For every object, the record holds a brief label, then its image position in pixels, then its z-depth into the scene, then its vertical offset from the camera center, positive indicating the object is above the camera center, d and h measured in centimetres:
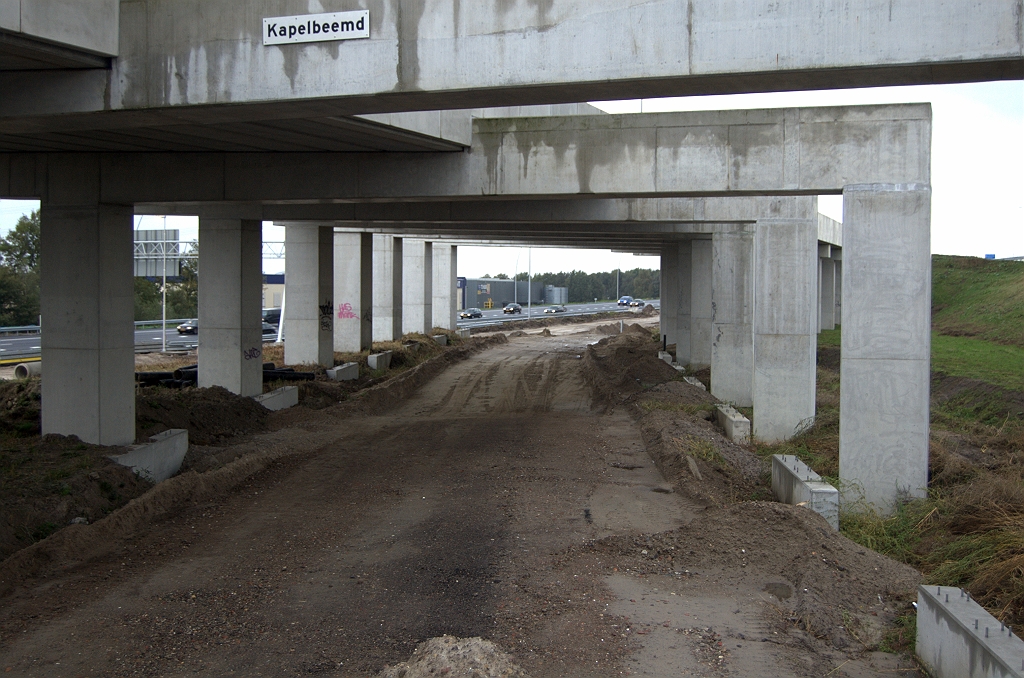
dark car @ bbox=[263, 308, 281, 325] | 6164 -53
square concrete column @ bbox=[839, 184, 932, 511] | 1165 -50
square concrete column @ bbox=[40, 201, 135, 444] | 1341 -33
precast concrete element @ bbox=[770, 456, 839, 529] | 1029 -222
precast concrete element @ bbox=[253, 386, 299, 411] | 2088 -224
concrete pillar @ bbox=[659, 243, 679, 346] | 4062 +84
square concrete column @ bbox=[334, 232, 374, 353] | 3191 +56
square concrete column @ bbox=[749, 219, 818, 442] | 1823 -39
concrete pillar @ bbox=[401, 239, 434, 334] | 4212 +117
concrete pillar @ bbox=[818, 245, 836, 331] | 5378 +100
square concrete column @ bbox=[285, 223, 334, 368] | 2691 +56
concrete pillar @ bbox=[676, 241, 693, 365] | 3441 +31
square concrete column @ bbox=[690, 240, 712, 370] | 3159 +42
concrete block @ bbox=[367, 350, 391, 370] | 3018 -184
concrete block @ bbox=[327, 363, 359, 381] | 2657 -199
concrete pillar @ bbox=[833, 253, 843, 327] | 5414 +293
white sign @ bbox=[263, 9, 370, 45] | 855 +281
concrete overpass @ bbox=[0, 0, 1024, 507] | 792 +228
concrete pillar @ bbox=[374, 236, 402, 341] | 3706 +97
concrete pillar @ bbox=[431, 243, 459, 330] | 5025 +104
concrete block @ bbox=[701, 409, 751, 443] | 1798 -246
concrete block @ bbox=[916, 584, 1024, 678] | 552 -223
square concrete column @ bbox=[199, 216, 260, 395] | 2058 +16
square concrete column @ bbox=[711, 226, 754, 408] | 2409 -28
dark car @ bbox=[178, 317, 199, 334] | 5275 -116
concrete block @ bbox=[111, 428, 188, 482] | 1268 -228
